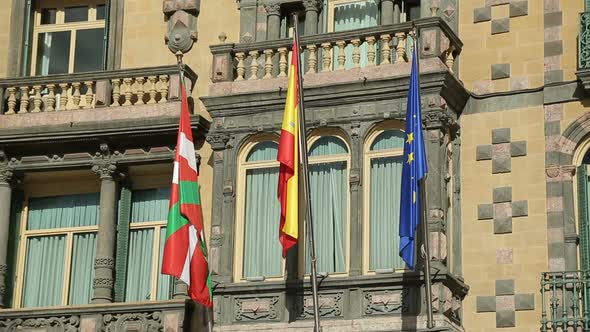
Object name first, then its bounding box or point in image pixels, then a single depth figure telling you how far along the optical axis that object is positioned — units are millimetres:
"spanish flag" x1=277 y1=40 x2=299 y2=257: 26875
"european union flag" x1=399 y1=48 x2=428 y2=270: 26406
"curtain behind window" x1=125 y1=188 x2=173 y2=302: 30281
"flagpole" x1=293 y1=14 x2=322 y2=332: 26328
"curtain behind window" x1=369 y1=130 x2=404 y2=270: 27734
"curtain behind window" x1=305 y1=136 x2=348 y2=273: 28062
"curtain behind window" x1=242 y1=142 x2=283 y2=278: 28438
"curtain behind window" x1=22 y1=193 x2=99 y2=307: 30781
